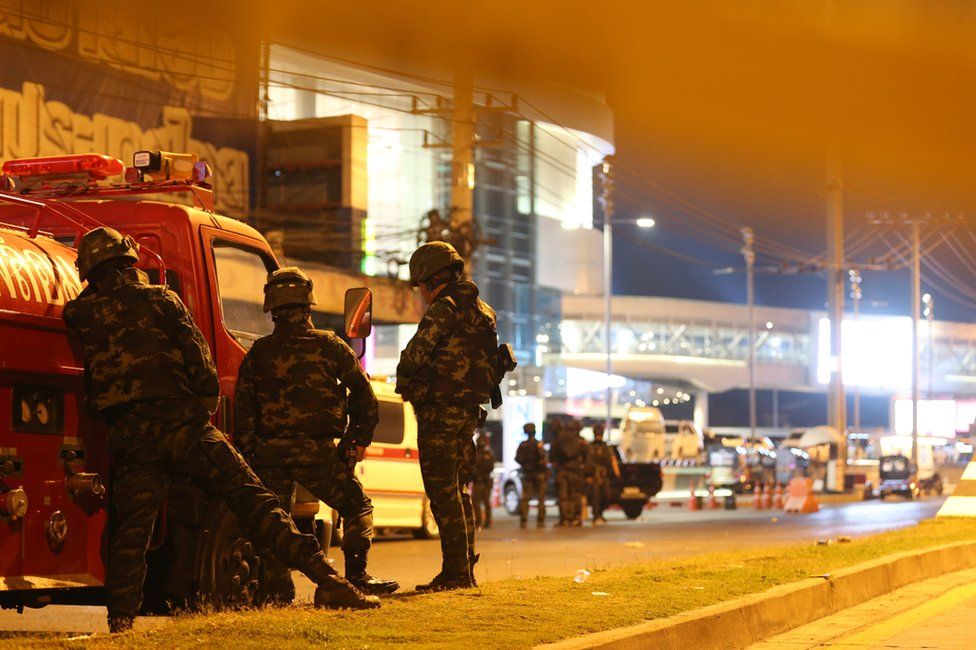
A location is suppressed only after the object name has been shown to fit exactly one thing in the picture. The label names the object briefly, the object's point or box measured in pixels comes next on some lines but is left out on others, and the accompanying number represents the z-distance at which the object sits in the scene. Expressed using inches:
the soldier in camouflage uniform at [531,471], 1077.0
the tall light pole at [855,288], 3191.4
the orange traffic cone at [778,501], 1580.5
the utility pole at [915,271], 2665.6
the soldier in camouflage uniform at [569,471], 1083.9
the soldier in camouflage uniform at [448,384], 367.6
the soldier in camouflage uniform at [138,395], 295.7
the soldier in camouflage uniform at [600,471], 1139.3
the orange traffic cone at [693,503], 1536.7
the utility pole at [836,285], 1985.7
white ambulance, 831.1
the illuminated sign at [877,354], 3870.6
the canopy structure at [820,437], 1982.9
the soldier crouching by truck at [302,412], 341.4
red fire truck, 288.2
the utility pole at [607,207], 2054.6
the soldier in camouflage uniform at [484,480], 1054.4
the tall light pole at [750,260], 2815.0
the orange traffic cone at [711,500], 1563.2
